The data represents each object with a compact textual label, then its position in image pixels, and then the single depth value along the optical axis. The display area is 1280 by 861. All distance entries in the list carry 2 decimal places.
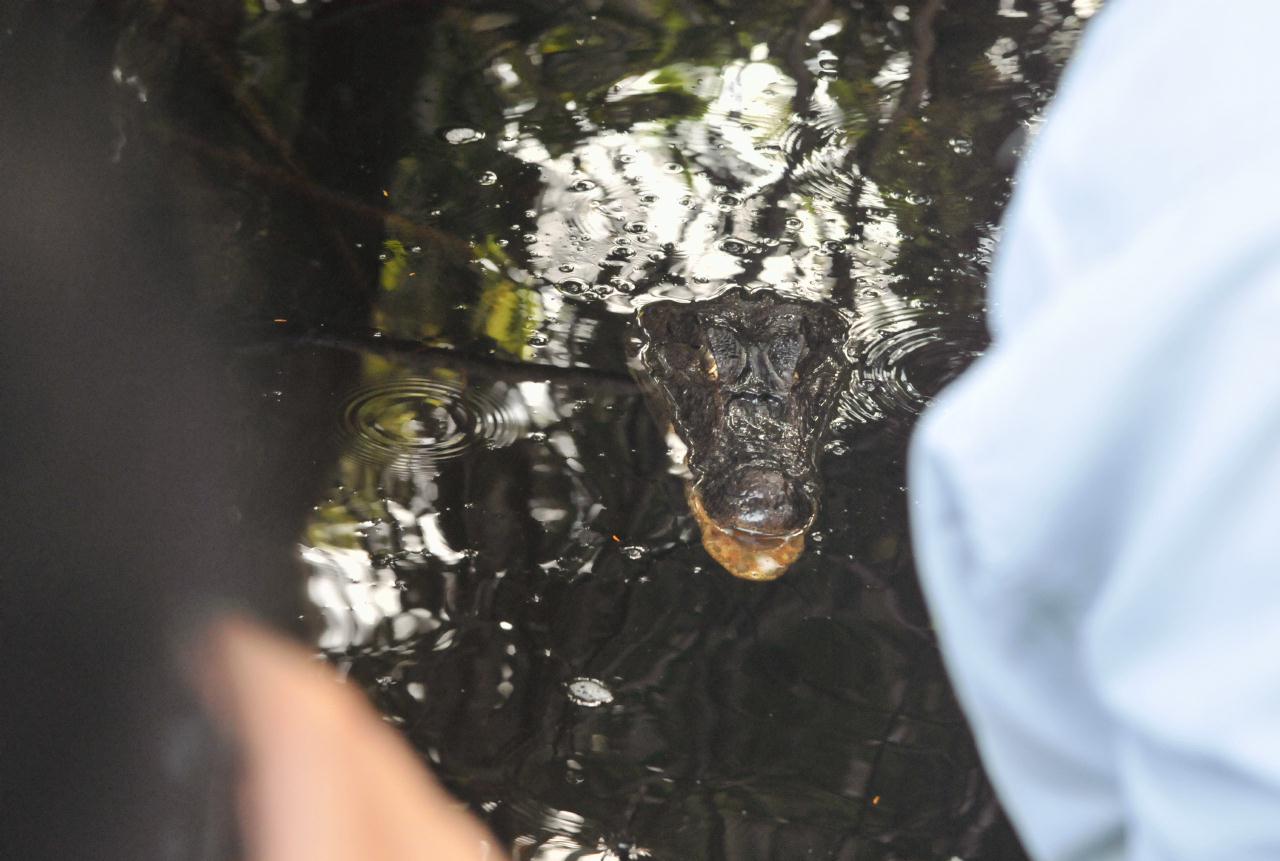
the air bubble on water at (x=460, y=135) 5.60
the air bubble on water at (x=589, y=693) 5.13
